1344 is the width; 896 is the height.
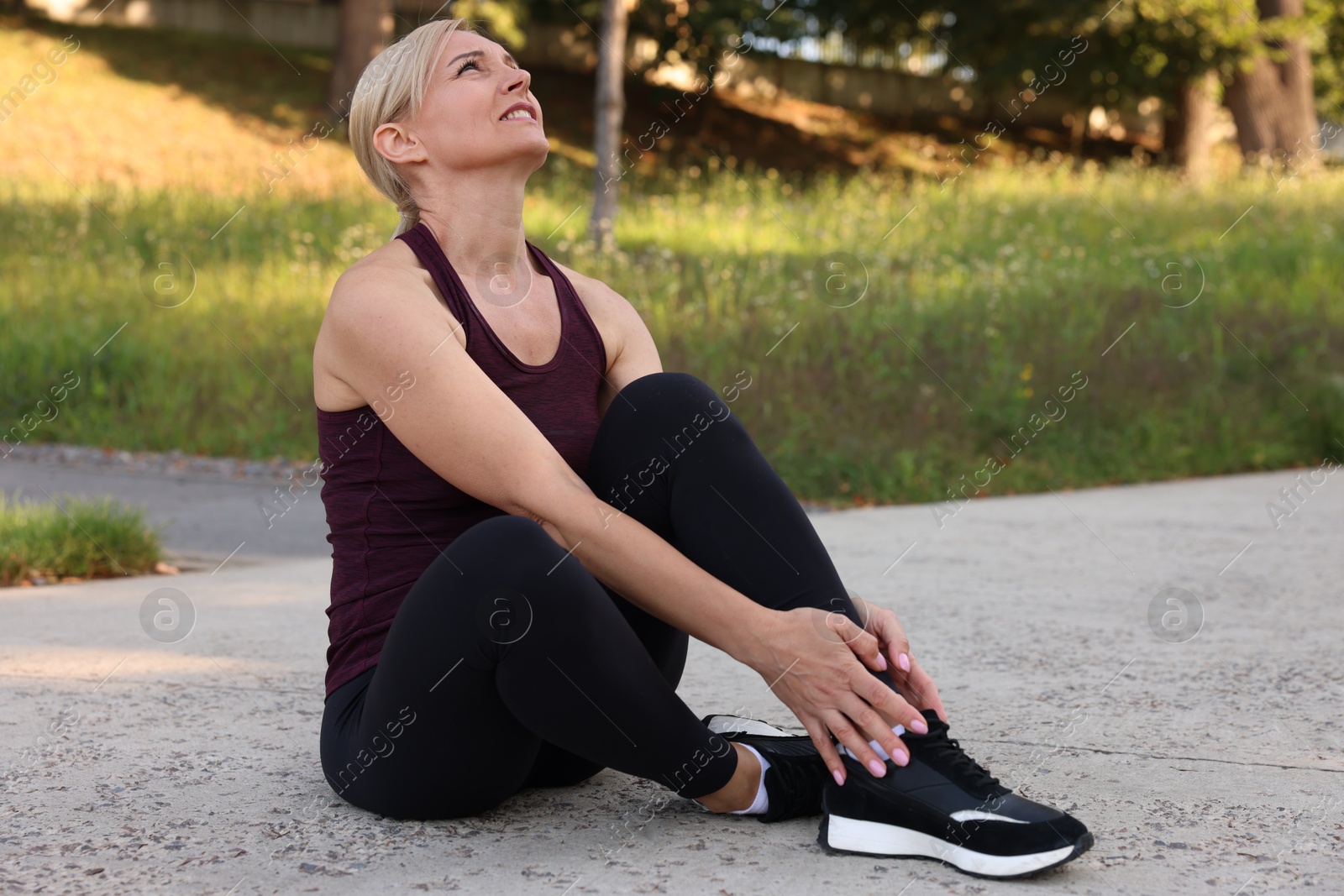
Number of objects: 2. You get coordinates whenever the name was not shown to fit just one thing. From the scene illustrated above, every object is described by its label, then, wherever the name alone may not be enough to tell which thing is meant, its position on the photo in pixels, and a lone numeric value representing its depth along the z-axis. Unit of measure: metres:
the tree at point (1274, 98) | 16.89
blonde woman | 1.90
